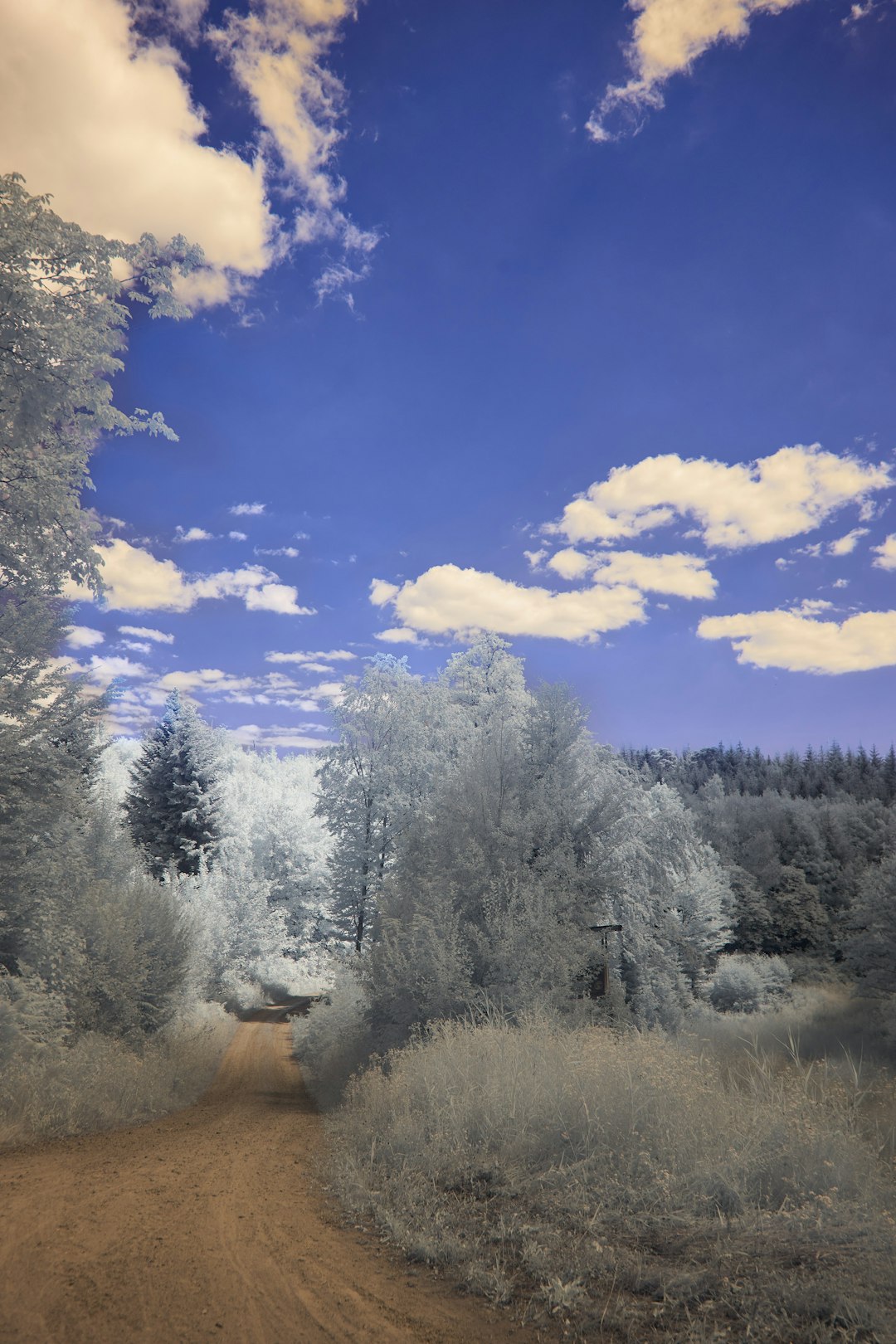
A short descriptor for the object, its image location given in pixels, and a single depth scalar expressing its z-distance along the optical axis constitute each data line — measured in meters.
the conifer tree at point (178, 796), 35.53
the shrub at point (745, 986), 34.44
